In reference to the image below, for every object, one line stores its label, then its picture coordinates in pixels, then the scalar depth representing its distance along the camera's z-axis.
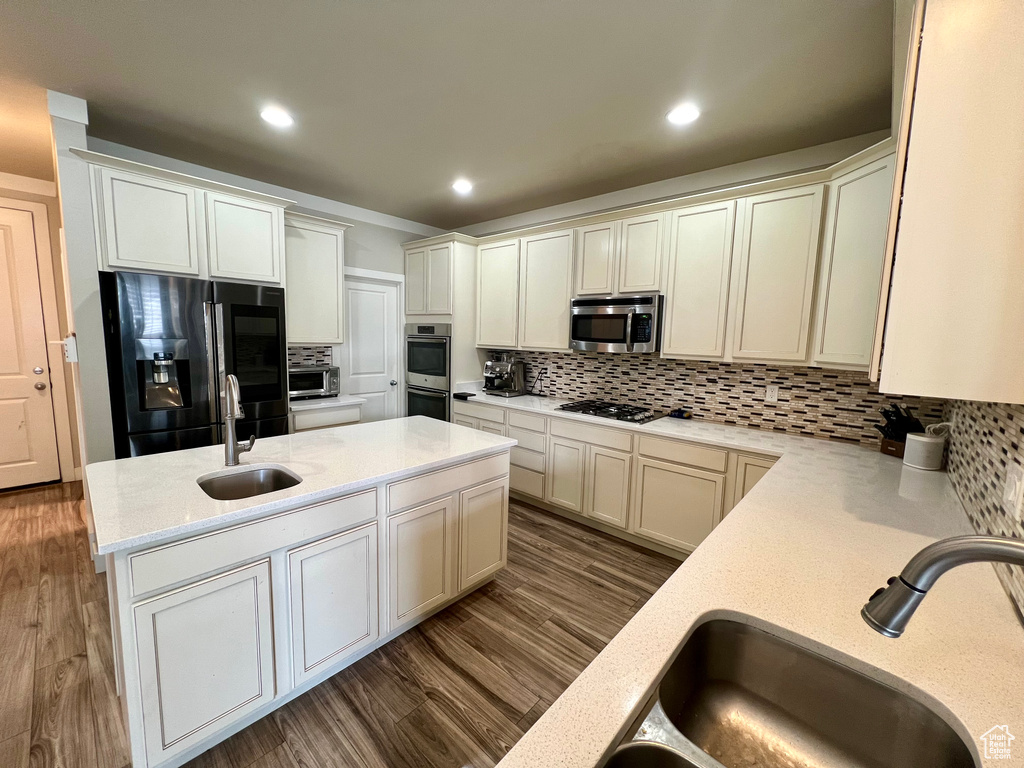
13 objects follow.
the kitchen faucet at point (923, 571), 0.52
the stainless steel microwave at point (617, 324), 2.97
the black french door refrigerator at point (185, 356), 2.41
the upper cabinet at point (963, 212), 0.77
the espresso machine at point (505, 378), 4.04
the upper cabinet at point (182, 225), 2.41
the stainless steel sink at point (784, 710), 0.74
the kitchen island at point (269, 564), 1.26
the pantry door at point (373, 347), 4.21
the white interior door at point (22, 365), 3.46
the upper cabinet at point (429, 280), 4.10
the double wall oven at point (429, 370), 4.14
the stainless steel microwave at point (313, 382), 3.60
